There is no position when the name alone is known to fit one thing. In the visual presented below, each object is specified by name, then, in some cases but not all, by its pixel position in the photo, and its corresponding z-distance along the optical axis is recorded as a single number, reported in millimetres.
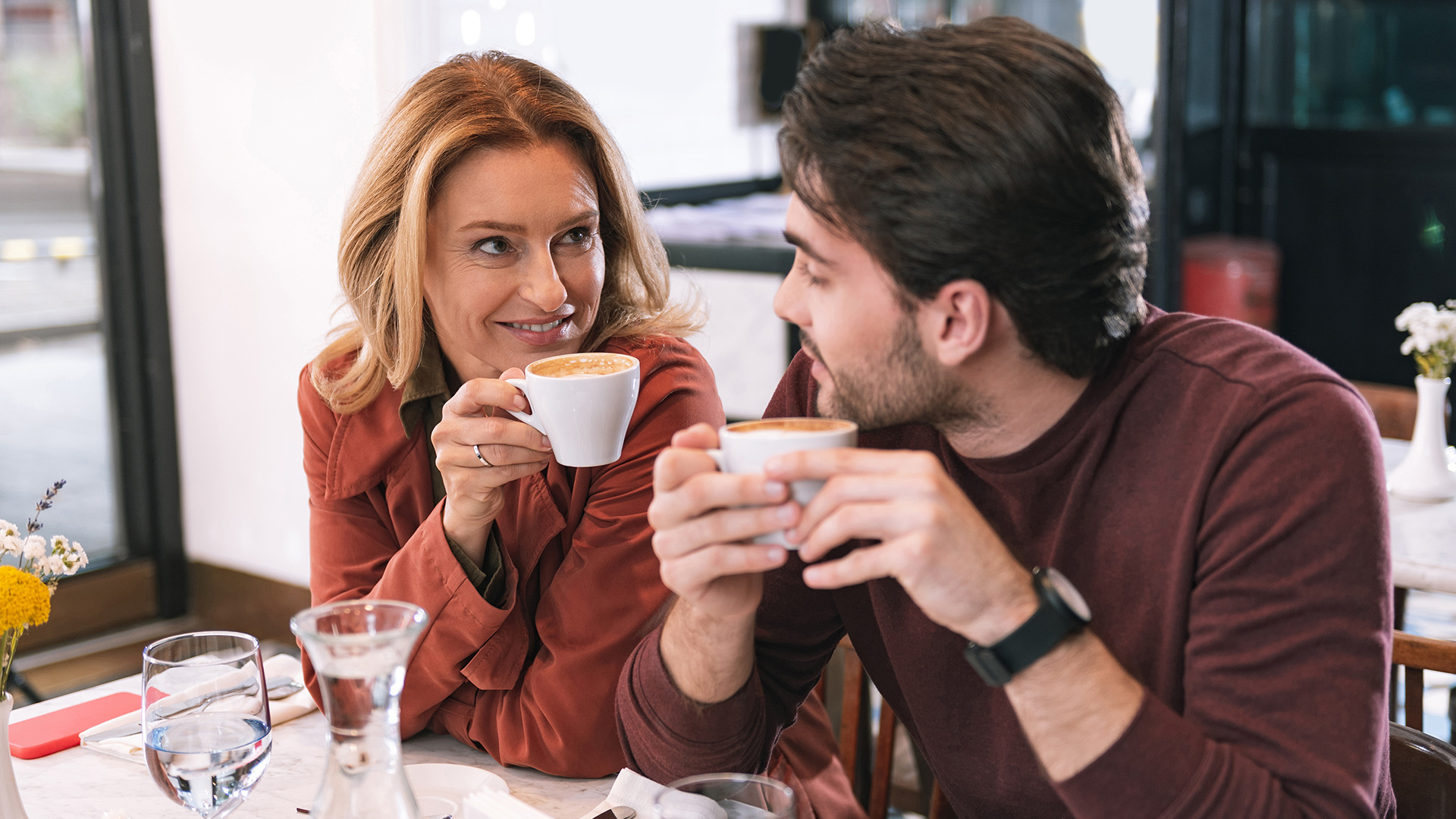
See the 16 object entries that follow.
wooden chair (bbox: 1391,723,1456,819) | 1202
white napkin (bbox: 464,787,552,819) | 1072
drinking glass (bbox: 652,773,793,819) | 808
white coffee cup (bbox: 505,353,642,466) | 1228
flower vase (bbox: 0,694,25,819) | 1052
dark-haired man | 946
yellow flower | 1024
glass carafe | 789
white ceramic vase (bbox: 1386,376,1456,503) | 2260
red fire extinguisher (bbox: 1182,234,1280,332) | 4637
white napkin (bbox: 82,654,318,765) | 1253
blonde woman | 1342
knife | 1001
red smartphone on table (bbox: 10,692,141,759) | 1264
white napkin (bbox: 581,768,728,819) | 1100
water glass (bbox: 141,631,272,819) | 989
